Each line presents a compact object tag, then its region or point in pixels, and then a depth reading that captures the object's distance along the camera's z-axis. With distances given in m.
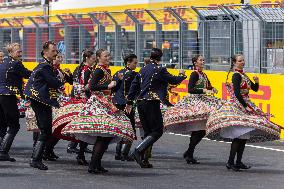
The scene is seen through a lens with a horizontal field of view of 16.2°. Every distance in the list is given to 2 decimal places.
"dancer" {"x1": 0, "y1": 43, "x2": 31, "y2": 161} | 15.22
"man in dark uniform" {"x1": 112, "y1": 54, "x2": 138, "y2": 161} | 15.39
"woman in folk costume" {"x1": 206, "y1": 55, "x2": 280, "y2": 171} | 13.89
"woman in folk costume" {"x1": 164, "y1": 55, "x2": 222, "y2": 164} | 15.29
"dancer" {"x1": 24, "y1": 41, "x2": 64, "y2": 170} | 13.92
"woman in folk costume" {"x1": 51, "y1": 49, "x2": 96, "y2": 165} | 14.55
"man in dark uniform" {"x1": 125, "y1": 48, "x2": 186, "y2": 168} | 14.43
